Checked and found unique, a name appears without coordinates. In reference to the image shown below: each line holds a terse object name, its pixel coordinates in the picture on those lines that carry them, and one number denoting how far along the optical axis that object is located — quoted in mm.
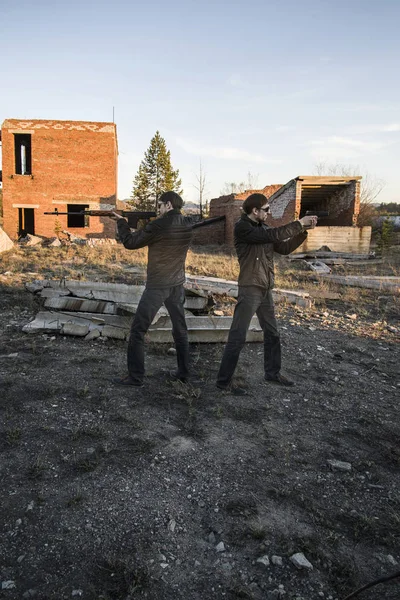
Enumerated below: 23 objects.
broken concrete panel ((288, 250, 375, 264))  14586
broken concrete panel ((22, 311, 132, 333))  5645
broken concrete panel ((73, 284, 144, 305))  6441
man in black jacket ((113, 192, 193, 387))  3916
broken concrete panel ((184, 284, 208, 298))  6344
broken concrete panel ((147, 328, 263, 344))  5336
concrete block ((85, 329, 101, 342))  5500
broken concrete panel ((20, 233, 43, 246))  18128
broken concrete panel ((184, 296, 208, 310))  6232
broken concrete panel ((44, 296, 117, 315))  6066
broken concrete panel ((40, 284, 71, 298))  6680
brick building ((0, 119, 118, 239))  21406
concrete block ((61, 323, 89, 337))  5543
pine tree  39094
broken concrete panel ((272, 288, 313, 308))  7723
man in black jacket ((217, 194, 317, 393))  3766
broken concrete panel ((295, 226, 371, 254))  15516
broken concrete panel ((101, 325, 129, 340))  5527
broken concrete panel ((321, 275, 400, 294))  9320
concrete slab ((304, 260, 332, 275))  11820
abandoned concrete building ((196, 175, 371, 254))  15391
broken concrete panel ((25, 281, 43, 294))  7203
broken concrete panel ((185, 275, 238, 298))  7932
